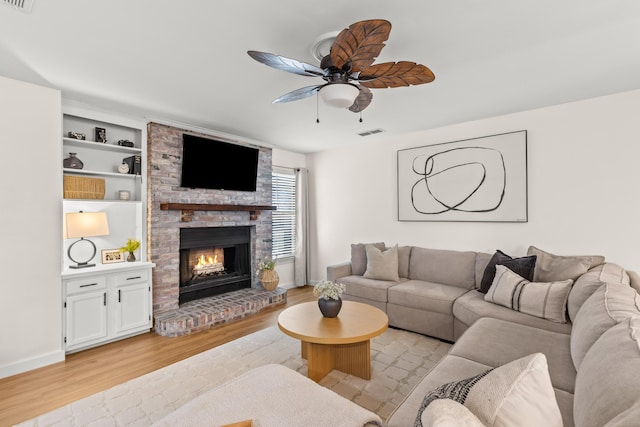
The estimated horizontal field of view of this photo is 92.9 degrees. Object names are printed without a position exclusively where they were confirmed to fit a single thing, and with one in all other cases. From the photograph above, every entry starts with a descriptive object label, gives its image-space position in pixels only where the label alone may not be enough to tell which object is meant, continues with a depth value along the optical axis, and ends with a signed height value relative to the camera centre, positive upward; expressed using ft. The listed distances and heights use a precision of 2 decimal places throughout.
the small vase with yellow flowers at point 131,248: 11.67 -1.36
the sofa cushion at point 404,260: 13.64 -2.17
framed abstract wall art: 11.69 +1.35
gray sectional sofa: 3.11 -2.38
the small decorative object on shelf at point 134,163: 12.01 +1.96
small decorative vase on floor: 15.47 -3.44
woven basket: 10.33 +0.88
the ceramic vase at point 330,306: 8.52 -2.65
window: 17.79 -0.04
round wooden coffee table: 7.46 -3.03
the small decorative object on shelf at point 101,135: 11.28 +2.90
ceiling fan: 4.97 +2.85
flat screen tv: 13.03 +2.21
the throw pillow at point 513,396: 2.83 -1.83
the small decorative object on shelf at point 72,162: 10.53 +1.76
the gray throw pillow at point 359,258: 14.20 -2.17
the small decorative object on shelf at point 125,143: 11.82 +2.72
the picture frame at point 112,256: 11.37 -1.64
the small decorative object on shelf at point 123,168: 11.76 +1.73
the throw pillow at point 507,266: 9.80 -1.81
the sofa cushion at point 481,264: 11.58 -2.02
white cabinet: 9.80 -3.14
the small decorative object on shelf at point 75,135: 10.68 +2.74
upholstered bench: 4.13 -2.84
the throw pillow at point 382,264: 12.96 -2.27
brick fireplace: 12.17 -0.02
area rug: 6.89 -4.55
